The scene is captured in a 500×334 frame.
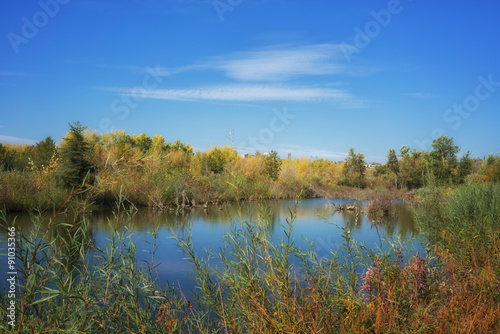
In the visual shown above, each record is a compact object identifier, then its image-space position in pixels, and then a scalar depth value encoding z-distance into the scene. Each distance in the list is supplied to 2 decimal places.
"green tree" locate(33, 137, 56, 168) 28.23
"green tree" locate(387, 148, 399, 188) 37.56
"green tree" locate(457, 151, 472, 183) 25.98
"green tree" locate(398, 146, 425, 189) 36.15
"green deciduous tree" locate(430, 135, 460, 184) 28.17
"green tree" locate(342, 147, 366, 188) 40.09
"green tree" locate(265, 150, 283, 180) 31.72
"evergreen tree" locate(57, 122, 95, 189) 15.28
